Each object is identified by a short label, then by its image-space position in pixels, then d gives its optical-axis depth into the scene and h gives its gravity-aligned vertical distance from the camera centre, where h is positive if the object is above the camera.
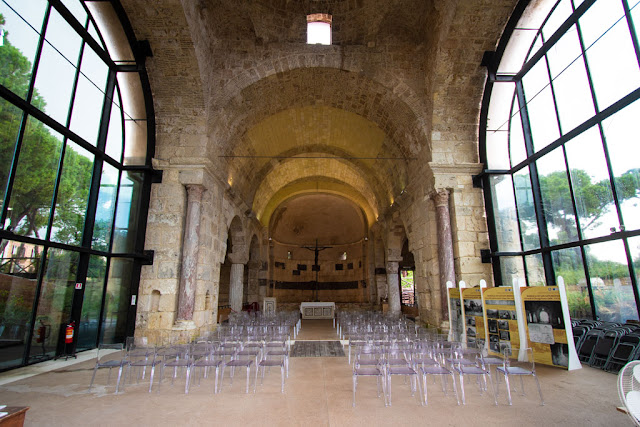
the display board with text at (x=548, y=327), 6.22 -0.77
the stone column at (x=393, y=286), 18.03 +0.02
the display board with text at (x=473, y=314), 8.05 -0.68
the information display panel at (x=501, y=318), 7.07 -0.68
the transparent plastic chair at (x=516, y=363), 4.63 -1.29
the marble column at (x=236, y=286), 17.06 +0.06
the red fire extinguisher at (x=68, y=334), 7.95 -1.06
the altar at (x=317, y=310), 18.39 -1.23
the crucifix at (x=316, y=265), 23.94 +1.56
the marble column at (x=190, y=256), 9.80 +0.92
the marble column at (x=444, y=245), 10.36 +1.24
